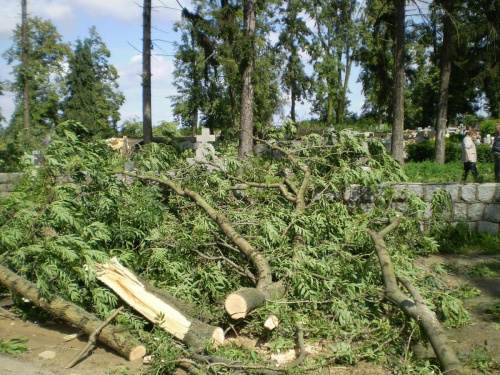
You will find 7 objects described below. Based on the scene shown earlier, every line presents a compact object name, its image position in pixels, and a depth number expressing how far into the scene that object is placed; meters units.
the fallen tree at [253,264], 4.06
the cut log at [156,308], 4.02
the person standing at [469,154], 10.60
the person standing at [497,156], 9.55
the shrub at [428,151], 18.00
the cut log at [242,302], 4.04
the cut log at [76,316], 4.11
